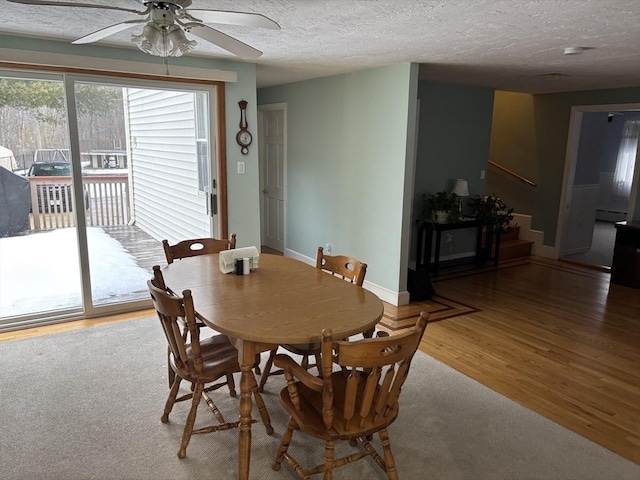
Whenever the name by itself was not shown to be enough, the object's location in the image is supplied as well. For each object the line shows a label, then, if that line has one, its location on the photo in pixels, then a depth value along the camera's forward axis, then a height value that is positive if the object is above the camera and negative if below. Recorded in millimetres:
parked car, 3795 -419
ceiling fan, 1845 +476
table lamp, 5648 -507
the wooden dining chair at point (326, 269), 2539 -757
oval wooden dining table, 1955 -760
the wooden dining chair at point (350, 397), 1699 -1002
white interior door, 6309 -463
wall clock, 4328 +72
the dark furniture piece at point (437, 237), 5504 -1105
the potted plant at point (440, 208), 5492 -722
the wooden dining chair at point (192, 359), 2068 -1080
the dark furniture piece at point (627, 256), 5323 -1198
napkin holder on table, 2734 -665
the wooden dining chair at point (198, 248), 3248 -742
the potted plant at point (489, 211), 5902 -807
